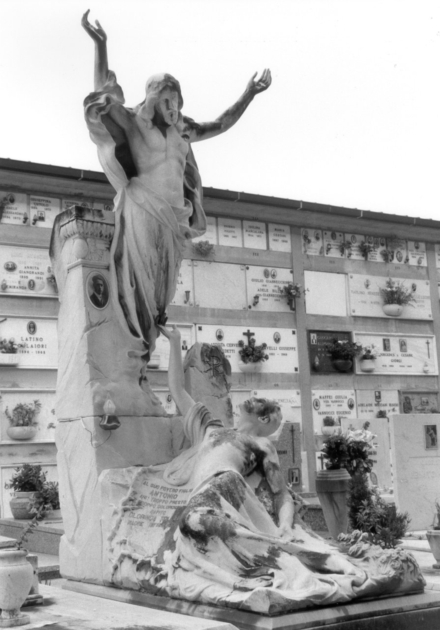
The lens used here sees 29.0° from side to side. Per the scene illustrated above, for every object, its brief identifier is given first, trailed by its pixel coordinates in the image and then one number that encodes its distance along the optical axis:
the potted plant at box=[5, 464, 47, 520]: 10.60
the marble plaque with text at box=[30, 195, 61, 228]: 14.12
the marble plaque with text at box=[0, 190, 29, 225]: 13.87
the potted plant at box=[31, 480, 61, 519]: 10.28
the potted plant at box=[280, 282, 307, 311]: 16.45
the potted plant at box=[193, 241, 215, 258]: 15.56
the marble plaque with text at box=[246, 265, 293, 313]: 16.20
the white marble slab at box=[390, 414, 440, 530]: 9.66
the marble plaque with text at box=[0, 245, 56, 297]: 13.68
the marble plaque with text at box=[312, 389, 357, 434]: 16.27
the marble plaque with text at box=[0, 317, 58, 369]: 13.52
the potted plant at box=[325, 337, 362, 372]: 16.59
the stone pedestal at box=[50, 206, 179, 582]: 5.90
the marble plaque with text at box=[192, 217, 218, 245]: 15.87
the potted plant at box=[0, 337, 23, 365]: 13.24
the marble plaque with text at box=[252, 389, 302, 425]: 15.89
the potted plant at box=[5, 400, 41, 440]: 13.09
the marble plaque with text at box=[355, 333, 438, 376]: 17.19
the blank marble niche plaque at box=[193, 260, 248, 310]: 15.62
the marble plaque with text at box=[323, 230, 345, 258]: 17.28
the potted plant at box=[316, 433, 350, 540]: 8.87
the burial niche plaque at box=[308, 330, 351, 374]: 16.50
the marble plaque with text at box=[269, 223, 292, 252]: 16.65
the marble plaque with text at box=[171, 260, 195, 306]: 15.34
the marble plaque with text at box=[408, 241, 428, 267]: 18.30
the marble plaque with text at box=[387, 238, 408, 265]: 18.03
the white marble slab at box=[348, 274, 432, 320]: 17.33
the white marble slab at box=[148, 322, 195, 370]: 14.73
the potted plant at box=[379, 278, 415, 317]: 17.48
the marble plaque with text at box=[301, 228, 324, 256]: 17.03
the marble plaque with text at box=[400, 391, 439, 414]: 17.31
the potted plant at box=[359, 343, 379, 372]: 16.86
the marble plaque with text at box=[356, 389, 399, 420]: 16.73
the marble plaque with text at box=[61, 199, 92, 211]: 14.46
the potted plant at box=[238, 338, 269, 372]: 15.55
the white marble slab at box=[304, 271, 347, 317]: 16.86
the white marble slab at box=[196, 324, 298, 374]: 15.50
